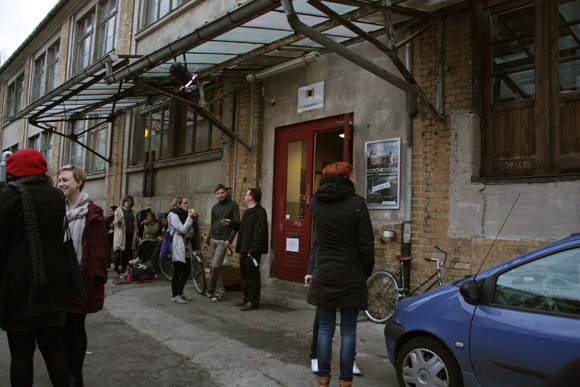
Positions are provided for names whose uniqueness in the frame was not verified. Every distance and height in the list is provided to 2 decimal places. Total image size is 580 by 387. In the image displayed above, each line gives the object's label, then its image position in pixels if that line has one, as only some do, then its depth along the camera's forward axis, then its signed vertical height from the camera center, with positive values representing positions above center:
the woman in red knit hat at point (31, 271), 2.72 -0.37
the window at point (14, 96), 23.50 +6.37
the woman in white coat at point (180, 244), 7.05 -0.41
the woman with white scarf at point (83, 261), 3.41 -0.36
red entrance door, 7.87 +0.72
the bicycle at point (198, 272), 7.95 -0.99
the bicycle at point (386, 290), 5.92 -0.90
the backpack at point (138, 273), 9.34 -1.20
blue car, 2.67 -0.64
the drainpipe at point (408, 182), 6.13 +0.62
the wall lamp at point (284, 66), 7.37 +2.81
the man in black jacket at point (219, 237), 7.45 -0.30
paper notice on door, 7.98 -0.40
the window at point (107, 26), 14.54 +6.42
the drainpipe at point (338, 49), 4.80 +2.08
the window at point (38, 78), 20.86 +6.42
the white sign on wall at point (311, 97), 7.72 +2.24
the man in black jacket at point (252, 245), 6.87 -0.37
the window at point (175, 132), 10.43 +2.28
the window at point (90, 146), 15.21 +2.47
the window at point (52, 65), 19.03 +6.50
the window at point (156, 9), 10.97 +5.43
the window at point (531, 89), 5.32 +1.80
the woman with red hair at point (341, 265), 3.39 -0.32
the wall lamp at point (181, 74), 7.28 +2.42
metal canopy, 5.49 +2.80
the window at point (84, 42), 16.20 +6.51
